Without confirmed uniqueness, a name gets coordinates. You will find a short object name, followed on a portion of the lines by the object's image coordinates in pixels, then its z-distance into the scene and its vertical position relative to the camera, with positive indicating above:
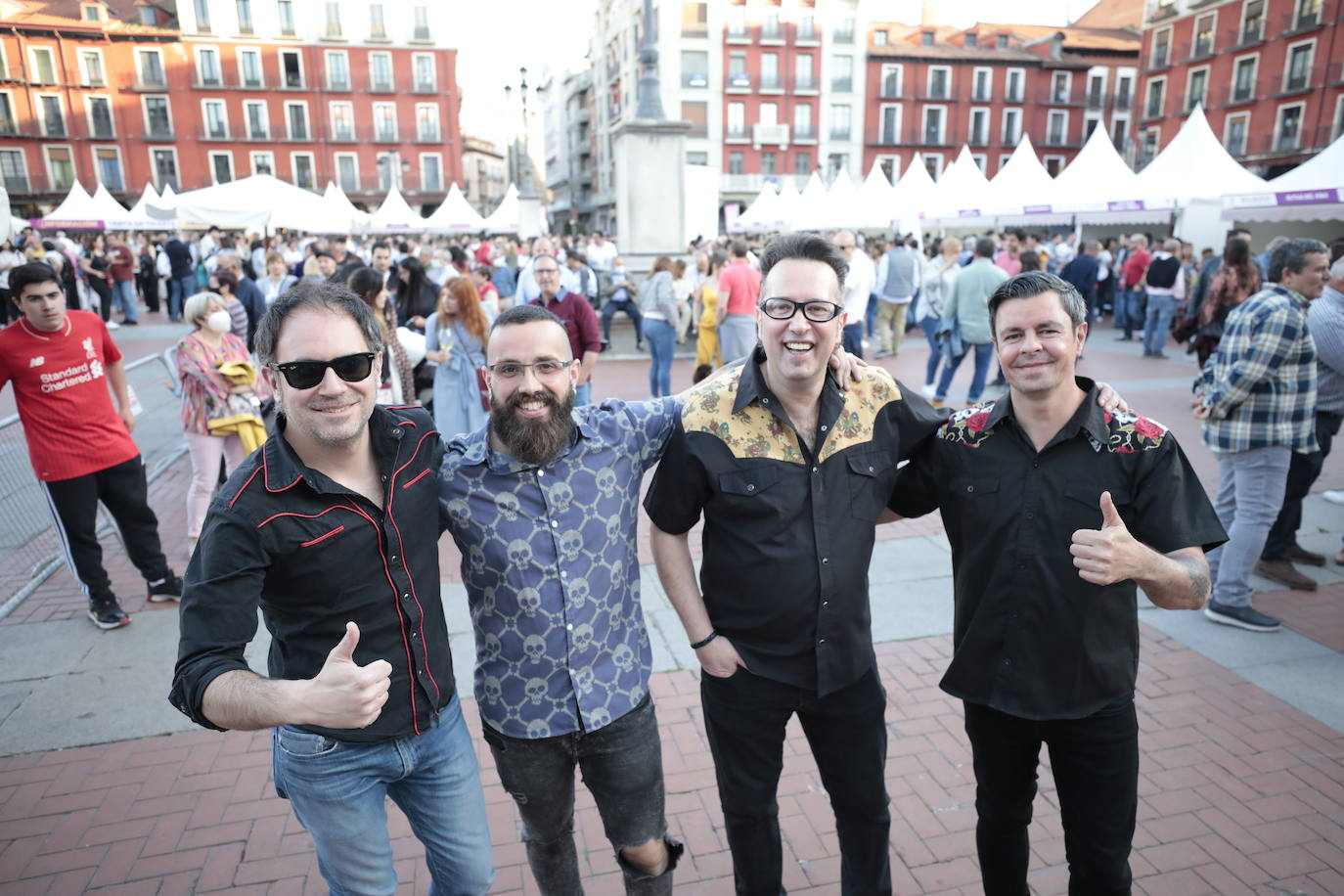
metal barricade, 5.15 -1.90
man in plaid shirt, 4.14 -0.85
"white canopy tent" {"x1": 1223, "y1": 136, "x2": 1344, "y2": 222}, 12.48 +0.79
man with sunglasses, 1.65 -0.78
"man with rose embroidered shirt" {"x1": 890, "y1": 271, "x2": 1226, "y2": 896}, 2.10 -0.81
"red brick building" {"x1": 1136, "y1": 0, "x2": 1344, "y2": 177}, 32.59 +7.31
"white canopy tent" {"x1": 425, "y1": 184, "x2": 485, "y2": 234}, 23.91 +0.98
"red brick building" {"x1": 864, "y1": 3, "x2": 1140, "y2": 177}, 50.72 +9.54
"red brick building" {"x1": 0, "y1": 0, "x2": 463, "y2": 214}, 43.69 +8.40
